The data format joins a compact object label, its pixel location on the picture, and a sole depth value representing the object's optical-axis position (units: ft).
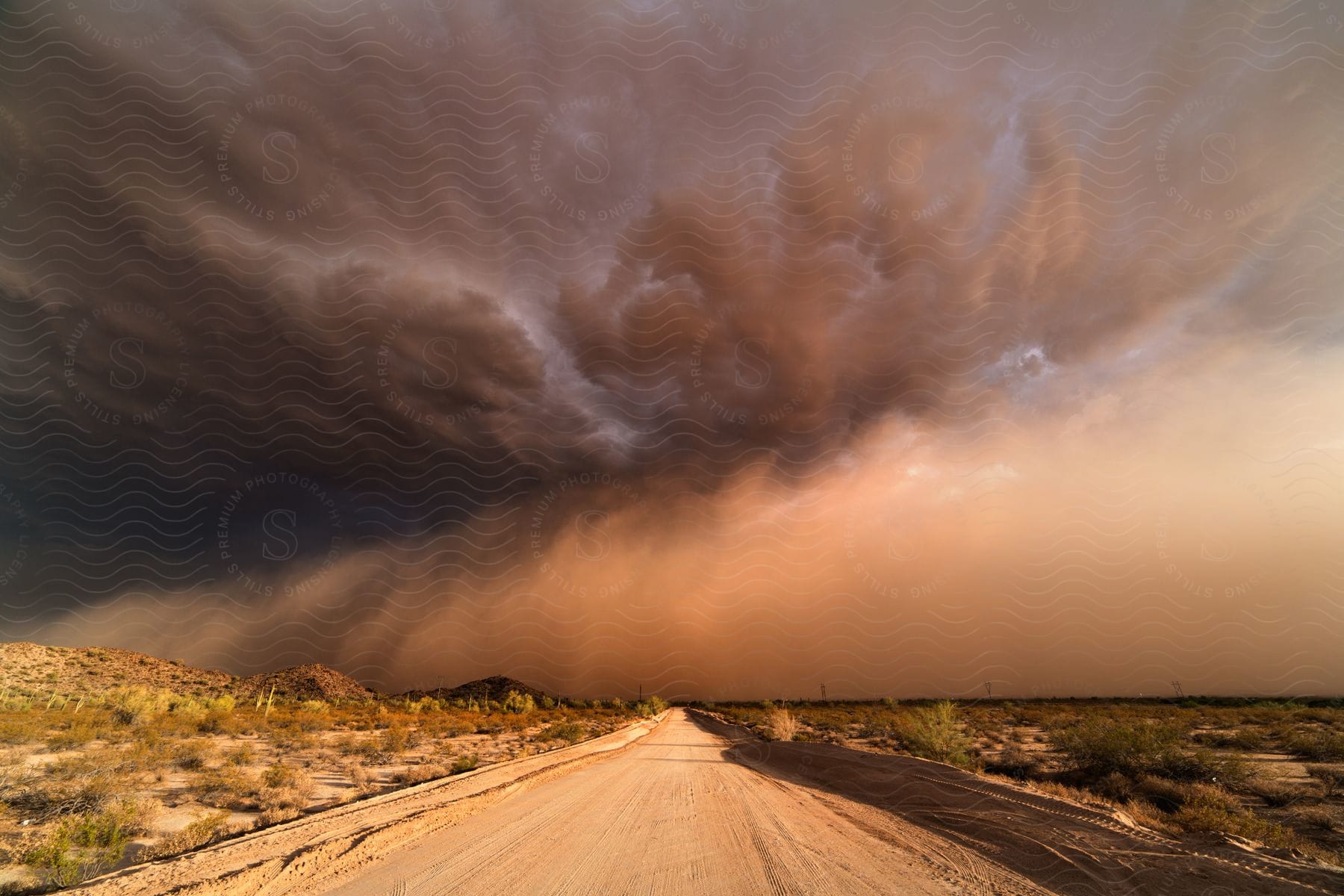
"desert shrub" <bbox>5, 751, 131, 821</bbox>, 28.12
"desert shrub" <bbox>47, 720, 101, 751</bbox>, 46.78
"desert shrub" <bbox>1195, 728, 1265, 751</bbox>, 66.90
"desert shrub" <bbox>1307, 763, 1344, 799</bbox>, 40.32
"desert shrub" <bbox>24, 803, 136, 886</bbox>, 20.15
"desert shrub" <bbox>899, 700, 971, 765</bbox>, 57.72
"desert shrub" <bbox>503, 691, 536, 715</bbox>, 171.01
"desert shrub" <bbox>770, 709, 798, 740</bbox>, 105.40
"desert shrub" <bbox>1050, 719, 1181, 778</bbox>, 44.91
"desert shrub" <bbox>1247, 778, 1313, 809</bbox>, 38.00
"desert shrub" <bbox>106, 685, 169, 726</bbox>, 62.90
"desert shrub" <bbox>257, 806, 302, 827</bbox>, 29.14
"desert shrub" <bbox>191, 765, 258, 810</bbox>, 33.53
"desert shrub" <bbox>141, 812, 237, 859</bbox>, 23.50
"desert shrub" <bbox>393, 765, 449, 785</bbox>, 44.08
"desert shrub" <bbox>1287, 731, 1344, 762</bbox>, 54.90
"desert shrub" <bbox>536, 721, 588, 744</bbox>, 92.07
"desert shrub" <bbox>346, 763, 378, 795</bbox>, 40.22
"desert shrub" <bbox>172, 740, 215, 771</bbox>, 43.50
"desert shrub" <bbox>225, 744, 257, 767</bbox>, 46.03
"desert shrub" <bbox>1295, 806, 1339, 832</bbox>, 32.86
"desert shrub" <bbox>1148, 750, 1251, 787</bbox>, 40.91
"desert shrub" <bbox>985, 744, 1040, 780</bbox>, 53.11
